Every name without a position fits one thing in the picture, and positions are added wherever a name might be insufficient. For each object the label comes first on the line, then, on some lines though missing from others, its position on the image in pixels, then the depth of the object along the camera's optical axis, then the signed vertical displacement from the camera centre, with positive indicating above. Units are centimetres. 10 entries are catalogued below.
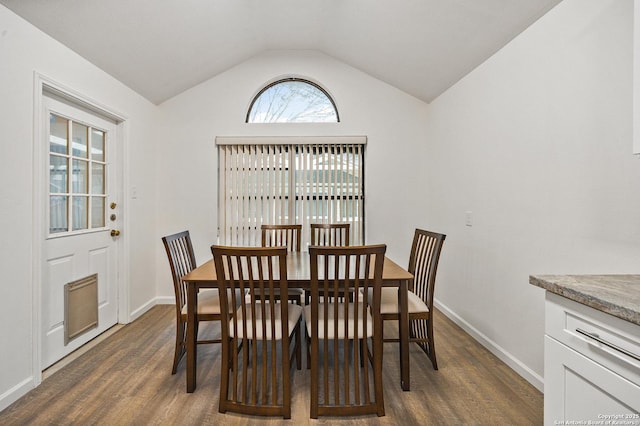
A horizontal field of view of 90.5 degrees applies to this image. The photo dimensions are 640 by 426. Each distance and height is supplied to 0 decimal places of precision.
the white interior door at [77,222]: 224 -10
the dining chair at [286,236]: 309 -25
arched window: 383 +130
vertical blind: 373 +30
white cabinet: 85 -46
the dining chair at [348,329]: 155 -64
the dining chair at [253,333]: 156 -67
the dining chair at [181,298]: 197 -60
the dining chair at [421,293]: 205 -59
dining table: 182 -52
